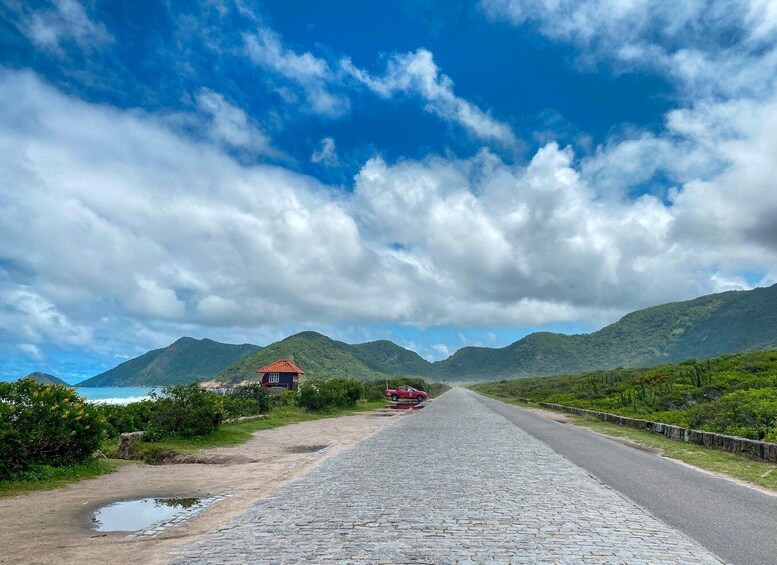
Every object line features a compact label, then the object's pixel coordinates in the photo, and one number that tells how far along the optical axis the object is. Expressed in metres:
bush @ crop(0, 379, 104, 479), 10.21
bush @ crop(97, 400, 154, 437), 16.25
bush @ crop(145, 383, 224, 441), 17.28
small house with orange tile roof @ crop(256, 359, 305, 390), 67.50
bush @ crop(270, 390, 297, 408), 35.94
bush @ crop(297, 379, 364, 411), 34.62
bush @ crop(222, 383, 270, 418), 24.41
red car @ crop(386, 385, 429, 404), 56.81
